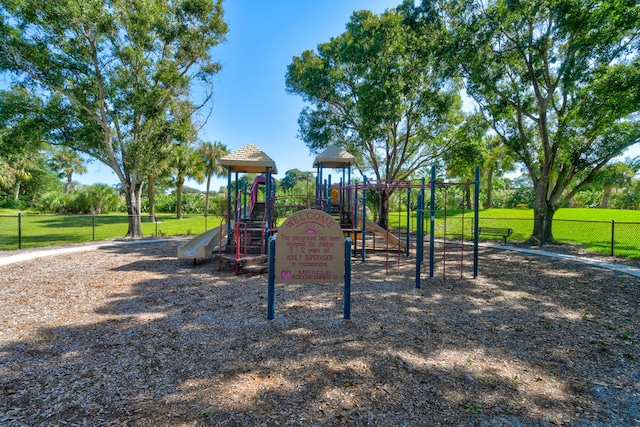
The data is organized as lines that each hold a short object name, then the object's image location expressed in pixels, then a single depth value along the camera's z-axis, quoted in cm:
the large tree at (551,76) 1052
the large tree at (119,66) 1302
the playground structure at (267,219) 823
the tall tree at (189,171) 3228
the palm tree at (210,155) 3792
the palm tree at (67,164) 5803
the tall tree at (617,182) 2902
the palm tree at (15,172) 4306
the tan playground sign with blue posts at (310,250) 494
